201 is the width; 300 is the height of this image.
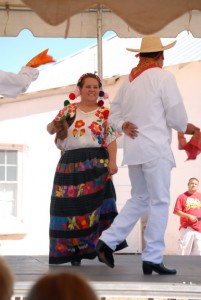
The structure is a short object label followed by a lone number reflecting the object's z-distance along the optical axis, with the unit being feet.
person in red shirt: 38.50
